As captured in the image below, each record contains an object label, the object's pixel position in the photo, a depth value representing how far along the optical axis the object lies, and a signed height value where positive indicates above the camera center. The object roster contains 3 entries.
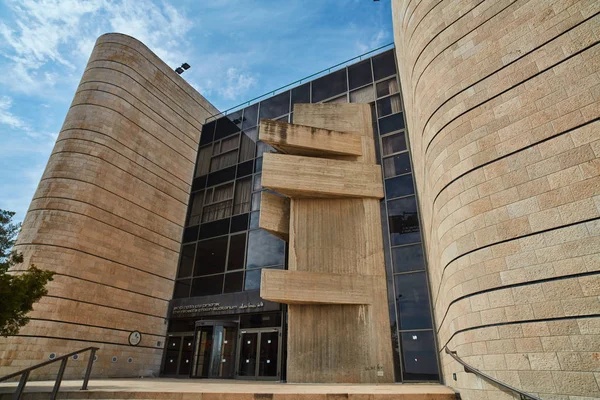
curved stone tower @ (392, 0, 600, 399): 5.60 +3.05
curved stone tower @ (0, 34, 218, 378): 15.18 +6.44
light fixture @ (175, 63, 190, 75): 24.39 +18.54
